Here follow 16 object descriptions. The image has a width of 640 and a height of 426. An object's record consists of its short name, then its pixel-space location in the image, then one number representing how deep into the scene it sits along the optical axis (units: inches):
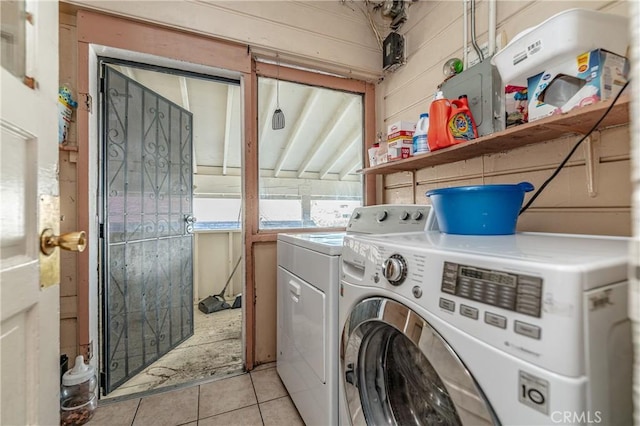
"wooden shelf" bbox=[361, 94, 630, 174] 33.4
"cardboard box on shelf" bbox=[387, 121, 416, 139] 66.5
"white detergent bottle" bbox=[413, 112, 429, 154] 58.7
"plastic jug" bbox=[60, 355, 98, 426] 50.9
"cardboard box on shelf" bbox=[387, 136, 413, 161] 66.2
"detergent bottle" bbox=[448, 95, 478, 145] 51.1
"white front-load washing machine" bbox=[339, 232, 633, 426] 16.8
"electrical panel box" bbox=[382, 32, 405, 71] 78.1
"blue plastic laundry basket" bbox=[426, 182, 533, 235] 36.8
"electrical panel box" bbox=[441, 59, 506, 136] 48.7
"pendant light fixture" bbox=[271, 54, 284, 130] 82.1
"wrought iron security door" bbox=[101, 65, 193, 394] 69.8
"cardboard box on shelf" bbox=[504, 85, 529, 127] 44.4
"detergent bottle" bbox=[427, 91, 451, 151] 51.1
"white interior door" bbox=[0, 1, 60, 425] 21.0
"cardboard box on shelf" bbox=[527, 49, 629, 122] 32.4
